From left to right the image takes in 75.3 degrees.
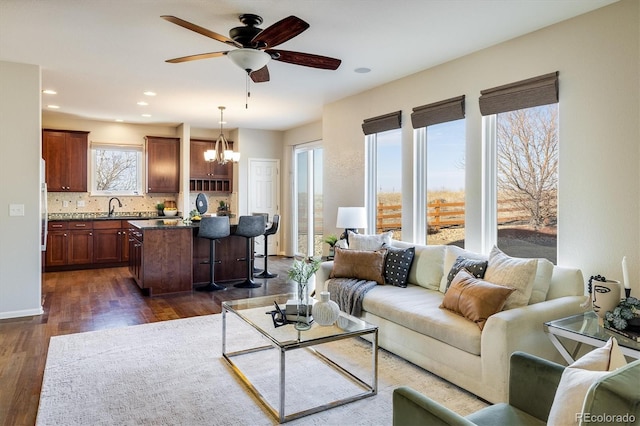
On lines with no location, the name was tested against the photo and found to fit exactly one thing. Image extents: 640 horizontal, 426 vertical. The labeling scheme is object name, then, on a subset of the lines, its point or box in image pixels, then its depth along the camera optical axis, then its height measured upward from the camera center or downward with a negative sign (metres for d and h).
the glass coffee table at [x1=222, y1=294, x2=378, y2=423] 2.60 -1.20
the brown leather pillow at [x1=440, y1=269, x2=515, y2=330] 2.81 -0.62
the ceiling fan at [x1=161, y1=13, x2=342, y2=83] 2.89 +1.24
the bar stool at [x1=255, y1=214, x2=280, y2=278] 6.77 -0.36
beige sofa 2.57 -0.81
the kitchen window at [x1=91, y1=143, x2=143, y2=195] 8.12 +0.82
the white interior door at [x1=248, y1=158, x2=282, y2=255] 8.96 +0.45
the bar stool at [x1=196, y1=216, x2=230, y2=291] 5.64 -0.30
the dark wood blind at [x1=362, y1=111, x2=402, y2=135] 4.98 +1.09
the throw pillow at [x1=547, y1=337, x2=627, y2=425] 1.27 -0.54
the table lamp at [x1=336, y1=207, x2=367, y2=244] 5.11 -0.10
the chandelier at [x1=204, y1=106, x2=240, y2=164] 6.98 +0.94
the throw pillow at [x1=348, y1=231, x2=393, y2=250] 4.41 -0.34
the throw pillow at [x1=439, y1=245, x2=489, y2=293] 3.70 -0.42
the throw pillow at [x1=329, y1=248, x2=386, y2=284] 4.06 -0.55
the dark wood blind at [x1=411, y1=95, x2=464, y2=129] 4.23 +1.05
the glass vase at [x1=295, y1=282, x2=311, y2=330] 2.88 -0.71
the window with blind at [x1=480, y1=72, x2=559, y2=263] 3.54 +0.41
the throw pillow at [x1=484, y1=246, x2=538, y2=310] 2.93 -0.49
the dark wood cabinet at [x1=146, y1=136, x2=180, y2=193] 8.36 +0.93
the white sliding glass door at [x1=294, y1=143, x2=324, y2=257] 8.41 +0.22
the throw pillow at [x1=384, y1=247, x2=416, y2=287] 3.99 -0.54
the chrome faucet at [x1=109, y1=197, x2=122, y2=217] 8.13 +0.06
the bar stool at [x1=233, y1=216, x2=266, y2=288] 6.01 -0.28
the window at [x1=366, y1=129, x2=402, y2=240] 5.20 +0.37
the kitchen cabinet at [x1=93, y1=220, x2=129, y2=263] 7.51 -0.57
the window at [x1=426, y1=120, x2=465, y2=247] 4.39 +0.30
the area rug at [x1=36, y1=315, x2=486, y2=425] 2.48 -1.21
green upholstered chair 1.14 -0.73
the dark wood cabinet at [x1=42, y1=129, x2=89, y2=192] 7.41 +0.93
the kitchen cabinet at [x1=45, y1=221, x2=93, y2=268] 7.14 -0.59
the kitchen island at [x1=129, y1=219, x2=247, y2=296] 5.48 -0.64
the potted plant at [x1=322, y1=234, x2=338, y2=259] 5.53 -0.41
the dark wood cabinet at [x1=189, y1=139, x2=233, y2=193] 8.62 +0.81
